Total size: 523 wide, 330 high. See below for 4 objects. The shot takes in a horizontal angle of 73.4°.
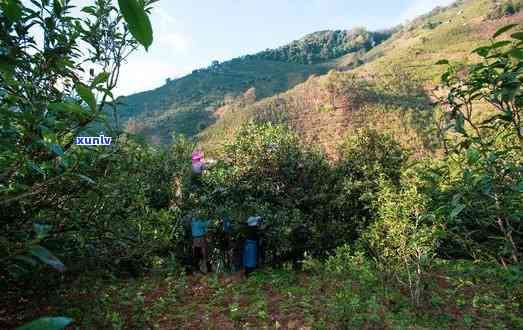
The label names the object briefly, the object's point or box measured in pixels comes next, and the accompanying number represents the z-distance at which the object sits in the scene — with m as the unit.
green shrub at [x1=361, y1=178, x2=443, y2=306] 5.24
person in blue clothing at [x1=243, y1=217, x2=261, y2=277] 6.53
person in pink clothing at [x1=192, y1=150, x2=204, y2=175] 6.90
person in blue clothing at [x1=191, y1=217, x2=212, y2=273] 6.73
